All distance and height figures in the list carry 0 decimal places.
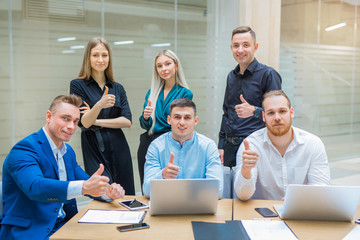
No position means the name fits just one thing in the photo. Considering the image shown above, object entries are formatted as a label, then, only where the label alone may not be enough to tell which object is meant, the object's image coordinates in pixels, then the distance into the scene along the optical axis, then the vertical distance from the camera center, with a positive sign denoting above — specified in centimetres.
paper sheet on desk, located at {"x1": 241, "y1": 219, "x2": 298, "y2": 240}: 172 -67
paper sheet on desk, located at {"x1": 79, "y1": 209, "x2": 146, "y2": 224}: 191 -68
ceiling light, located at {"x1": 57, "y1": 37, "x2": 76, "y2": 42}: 409 +55
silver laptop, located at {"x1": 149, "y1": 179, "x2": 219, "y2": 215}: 188 -55
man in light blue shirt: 252 -42
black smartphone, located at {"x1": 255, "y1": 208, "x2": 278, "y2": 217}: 201 -67
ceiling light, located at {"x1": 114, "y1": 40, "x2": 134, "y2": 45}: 447 +57
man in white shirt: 249 -44
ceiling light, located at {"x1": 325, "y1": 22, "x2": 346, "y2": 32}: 646 +115
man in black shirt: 320 +3
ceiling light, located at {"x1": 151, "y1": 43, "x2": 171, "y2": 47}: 475 +58
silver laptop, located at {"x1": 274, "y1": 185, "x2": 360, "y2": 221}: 183 -56
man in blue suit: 186 -48
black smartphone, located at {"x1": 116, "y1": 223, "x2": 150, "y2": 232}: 179 -67
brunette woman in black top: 307 -25
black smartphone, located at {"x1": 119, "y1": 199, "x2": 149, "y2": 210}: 213 -67
